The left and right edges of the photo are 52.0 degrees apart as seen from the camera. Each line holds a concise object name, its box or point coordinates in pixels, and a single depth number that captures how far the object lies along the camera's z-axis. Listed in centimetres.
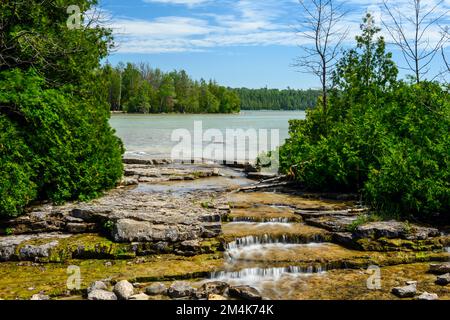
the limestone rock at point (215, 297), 789
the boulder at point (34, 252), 984
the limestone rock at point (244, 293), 794
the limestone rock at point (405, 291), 798
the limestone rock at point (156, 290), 821
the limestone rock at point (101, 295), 781
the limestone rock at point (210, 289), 806
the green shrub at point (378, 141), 1252
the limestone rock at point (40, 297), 789
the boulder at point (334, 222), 1165
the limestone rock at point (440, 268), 907
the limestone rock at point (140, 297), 784
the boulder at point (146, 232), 1030
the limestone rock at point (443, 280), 847
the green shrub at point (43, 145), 1123
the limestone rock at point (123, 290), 790
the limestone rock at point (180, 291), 804
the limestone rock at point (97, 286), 816
